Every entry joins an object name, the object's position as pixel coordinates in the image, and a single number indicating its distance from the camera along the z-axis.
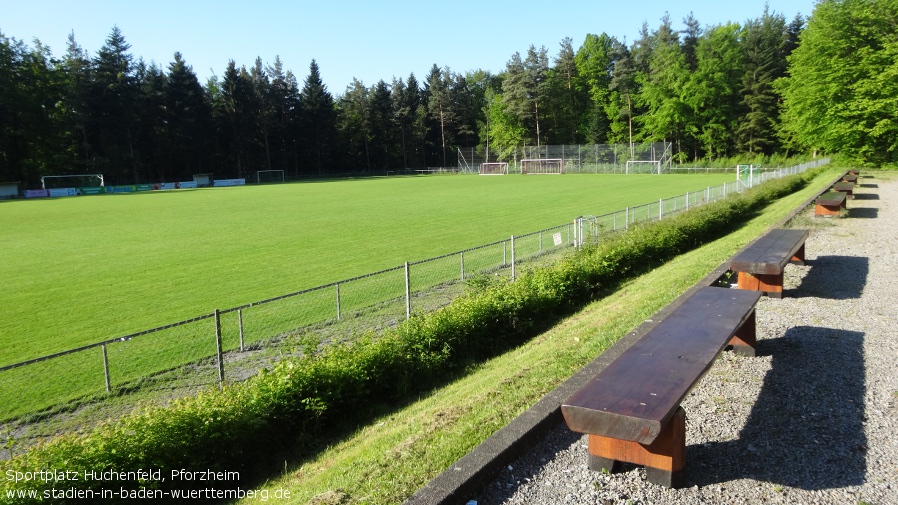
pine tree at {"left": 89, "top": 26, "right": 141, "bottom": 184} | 70.94
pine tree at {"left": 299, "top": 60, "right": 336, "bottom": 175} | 88.38
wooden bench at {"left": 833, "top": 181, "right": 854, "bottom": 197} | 19.52
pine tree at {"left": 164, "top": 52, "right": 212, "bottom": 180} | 76.19
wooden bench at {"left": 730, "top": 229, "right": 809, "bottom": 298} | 7.82
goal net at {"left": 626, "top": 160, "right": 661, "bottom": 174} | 69.81
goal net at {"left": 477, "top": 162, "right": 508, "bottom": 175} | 84.25
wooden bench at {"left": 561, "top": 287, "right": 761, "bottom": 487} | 3.50
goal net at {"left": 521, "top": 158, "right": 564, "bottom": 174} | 78.88
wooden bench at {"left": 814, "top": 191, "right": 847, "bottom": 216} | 15.57
